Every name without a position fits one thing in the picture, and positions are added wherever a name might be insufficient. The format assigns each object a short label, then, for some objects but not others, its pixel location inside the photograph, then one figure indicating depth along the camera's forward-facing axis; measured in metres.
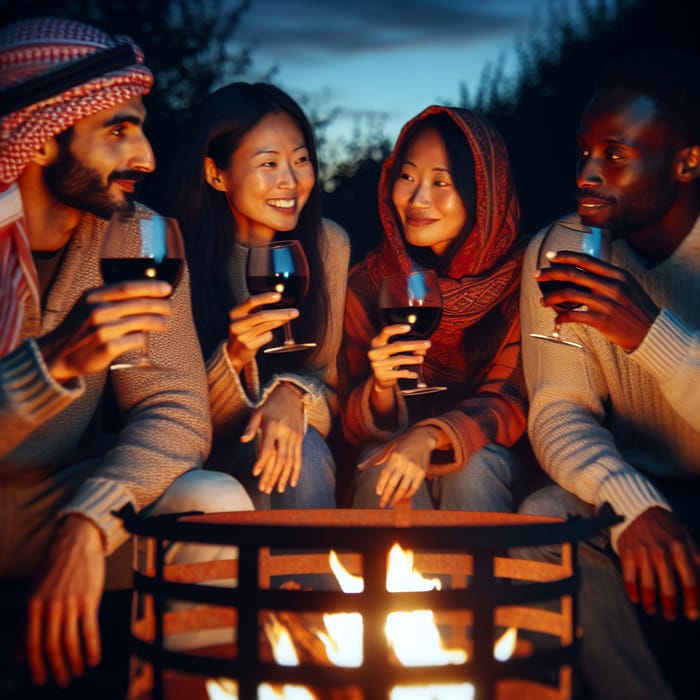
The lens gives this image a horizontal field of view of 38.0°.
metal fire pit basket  2.10
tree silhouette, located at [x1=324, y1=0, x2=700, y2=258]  6.96
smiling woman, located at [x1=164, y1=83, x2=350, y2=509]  3.91
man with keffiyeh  2.44
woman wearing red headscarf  4.04
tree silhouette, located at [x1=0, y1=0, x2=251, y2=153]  8.26
